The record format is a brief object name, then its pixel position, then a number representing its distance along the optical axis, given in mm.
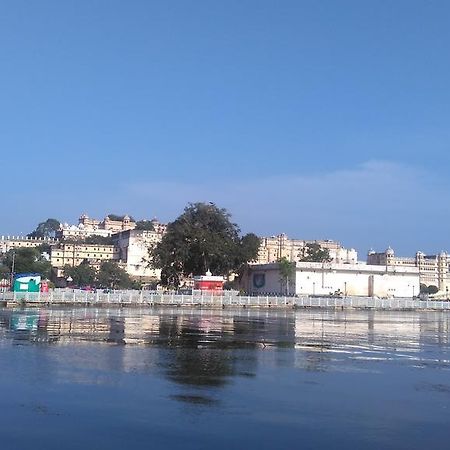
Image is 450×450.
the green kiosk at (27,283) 57156
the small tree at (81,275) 126812
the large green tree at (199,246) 79875
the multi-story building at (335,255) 193450
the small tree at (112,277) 128837
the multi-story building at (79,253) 173250
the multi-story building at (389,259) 190625
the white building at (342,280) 91688
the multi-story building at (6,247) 192750
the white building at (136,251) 166875
